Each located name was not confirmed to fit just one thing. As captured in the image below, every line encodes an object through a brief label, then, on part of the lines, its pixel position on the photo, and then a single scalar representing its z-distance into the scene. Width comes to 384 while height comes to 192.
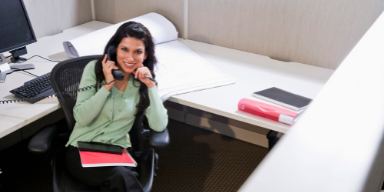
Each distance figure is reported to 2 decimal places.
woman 1.37
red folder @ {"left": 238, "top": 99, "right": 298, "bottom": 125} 1.35
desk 1.39
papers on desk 1.64
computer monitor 1.68
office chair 1.28
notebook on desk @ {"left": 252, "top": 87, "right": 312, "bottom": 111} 1.44
